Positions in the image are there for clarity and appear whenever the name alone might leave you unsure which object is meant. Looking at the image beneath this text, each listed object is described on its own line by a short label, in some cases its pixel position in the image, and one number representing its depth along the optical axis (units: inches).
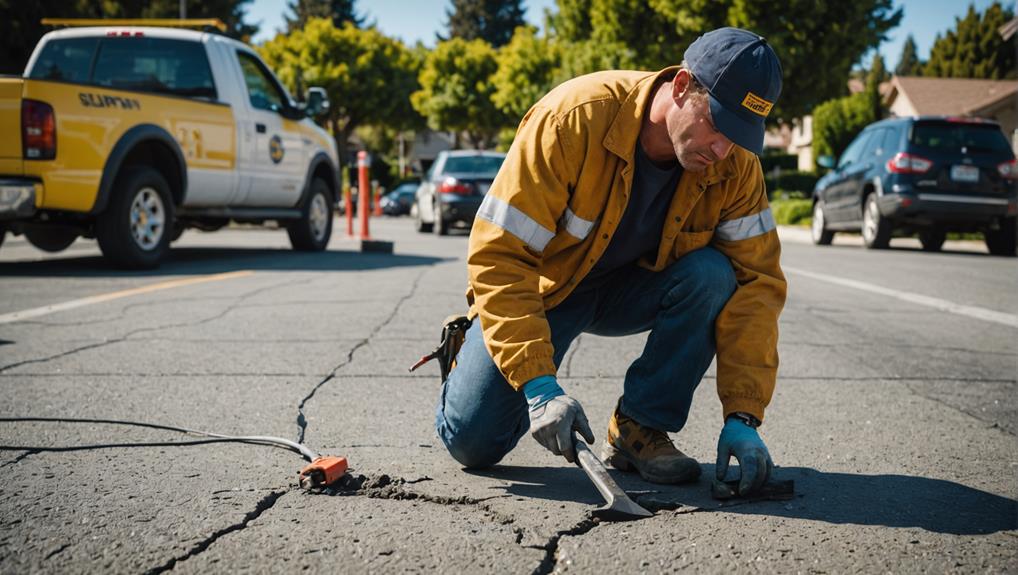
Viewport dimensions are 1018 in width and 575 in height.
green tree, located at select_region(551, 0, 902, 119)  1026.1
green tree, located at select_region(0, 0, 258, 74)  1032.8
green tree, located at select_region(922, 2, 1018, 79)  1984.5
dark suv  466.0
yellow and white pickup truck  283.6
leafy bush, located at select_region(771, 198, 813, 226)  830.5
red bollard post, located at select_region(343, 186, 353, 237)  573.8
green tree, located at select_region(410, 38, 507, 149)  2187.5
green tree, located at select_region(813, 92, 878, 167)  1715.1
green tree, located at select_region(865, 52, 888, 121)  1726.1
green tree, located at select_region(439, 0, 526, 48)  3164.4
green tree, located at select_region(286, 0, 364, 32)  2893.7
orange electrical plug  103.0
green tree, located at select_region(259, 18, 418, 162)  2034.9
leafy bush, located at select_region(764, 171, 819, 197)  1690.5
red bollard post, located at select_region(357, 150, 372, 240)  472.7
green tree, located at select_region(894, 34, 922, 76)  5002.2
